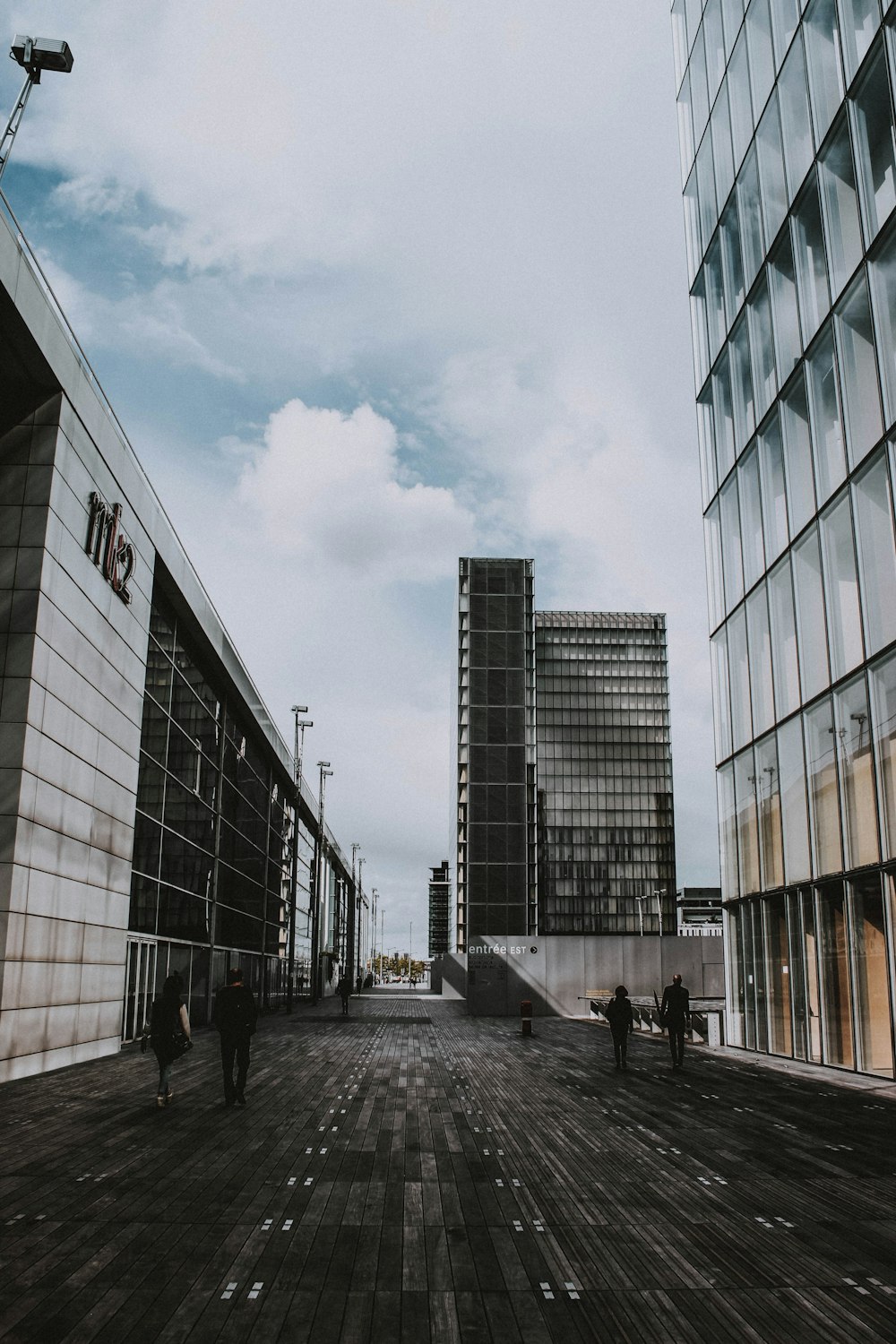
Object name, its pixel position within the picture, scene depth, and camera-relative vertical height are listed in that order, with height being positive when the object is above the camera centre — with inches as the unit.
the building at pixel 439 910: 6976.4 -35.7
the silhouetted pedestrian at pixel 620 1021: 738.2 -82.4
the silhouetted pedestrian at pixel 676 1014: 720.3 -76.6
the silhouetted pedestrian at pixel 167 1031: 504.1 -65.3
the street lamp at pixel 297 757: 1653.4 +246.9
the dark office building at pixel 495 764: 3444.9 +489.0
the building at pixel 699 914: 5649.6 -28.8
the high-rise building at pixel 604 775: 4837.6 +653.0
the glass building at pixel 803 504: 694.5 +335.7
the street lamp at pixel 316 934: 1916.3 -62.7
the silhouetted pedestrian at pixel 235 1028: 517.3 -64.3
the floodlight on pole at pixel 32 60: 593.3 +495.4
